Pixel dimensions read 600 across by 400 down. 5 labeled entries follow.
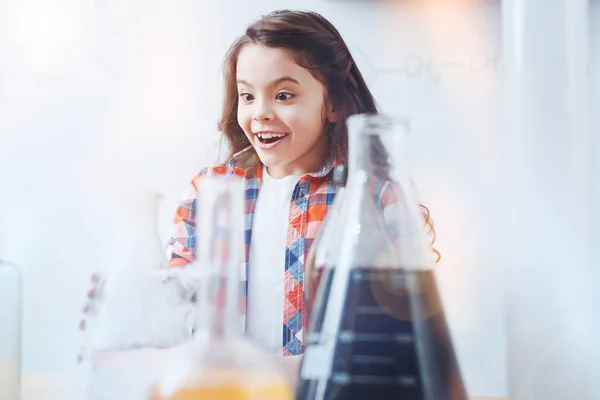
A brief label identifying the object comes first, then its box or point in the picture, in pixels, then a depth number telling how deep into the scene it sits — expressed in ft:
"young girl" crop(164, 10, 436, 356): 2.79
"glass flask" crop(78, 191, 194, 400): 1.90
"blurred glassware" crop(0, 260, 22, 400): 2.93
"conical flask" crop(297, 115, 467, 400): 1.65
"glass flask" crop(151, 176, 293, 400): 1.60
